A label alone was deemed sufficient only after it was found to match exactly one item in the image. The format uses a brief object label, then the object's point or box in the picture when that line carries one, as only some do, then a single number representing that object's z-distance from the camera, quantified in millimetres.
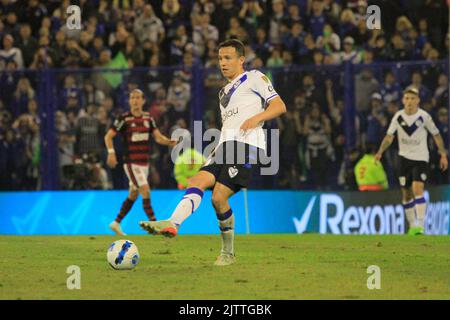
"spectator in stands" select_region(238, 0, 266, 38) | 23000
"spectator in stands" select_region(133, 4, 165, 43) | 23438
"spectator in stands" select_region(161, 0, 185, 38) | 23647
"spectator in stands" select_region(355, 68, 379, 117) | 20016
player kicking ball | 10906
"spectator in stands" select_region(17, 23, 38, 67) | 23172
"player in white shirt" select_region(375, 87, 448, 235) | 18531
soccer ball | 10891
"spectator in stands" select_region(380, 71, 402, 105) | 19844
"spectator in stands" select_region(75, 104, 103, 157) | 20922
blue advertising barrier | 19984
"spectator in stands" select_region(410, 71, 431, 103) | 19625
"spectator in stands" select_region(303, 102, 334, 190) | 20094
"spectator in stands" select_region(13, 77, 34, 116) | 21203
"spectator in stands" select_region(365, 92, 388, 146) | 19922
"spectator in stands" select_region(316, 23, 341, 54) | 22062
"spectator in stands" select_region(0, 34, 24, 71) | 22953
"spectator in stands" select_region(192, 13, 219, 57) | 22859
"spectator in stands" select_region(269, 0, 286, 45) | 22641
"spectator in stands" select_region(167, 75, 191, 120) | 20797
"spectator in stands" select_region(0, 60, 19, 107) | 21281
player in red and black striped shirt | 18734
